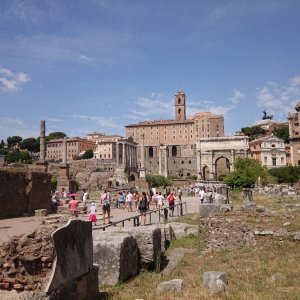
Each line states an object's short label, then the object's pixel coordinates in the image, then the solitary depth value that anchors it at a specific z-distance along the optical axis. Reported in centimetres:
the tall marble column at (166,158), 8379
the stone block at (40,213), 1623
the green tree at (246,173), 3586
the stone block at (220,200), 1709
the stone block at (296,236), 716
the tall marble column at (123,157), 8409
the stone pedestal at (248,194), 2141
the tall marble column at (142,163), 4741
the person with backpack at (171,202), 1551
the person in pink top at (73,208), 1383
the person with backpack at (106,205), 1319
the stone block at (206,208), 1160
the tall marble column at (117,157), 8668
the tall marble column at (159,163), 8771
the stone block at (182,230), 982
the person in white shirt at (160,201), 1786
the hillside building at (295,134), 6398
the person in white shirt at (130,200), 1861
